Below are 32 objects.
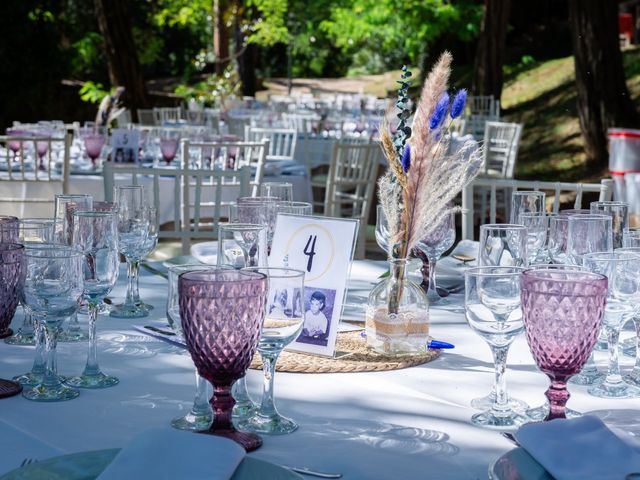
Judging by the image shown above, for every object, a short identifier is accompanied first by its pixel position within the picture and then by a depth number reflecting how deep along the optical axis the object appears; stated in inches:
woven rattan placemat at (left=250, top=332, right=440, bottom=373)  64.5
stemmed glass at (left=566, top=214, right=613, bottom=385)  70.9
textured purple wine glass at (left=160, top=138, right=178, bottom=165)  218.5
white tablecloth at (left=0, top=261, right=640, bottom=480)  49.7
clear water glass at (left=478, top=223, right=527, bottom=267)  67.7
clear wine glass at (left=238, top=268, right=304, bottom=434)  52.9
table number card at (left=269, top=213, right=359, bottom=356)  65.9
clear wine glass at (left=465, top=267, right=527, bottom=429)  54.6
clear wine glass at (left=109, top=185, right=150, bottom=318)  82.3
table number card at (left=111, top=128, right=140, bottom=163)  214.7
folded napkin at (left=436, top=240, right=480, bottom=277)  97.1
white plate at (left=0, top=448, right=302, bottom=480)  43.8
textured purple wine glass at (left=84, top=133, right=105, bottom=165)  220.7
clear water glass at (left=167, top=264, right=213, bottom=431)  53.2
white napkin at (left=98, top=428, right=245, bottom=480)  41.8
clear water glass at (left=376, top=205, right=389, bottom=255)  82.4
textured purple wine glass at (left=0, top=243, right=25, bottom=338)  60.9
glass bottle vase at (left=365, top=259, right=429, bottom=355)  67.9
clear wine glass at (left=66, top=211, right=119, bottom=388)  61.4
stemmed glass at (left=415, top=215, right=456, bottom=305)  86.4
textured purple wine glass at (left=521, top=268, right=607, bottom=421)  49.7
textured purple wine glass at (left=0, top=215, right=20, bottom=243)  68.9
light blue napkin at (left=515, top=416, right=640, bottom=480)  43.2
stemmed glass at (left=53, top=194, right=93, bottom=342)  73.0
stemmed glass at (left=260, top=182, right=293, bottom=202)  92.4
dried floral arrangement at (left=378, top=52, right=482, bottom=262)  59.9
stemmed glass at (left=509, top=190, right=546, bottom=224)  89.1
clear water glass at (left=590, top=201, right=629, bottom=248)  82.2
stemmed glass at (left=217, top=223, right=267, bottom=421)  63.0
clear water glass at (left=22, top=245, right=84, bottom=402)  55.4
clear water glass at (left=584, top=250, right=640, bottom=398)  59.3
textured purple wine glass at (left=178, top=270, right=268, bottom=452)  47.4
